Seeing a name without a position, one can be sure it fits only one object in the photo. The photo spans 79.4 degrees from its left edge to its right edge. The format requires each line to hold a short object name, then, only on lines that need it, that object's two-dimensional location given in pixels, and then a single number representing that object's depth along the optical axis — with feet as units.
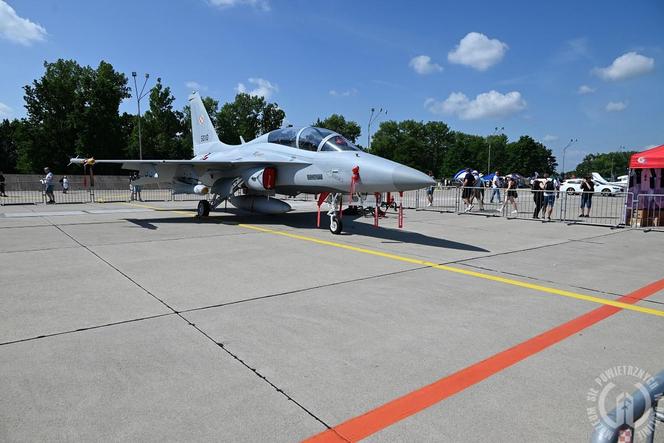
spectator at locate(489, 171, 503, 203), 60.90
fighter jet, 25.58
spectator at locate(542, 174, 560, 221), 43.09
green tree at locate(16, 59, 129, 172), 166.20
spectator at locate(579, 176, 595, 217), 44.63
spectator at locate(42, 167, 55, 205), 59.95
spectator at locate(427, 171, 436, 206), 60.95
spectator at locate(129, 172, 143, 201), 72.64
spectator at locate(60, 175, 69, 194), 81.99
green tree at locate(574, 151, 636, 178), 475.31
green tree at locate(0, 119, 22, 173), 205.77
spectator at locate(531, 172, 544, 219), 45.19
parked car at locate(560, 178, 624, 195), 102.38
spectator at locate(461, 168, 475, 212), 51.83
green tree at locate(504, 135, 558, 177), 346.54
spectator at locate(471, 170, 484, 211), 52.42
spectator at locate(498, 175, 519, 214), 46.56
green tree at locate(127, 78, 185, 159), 198.90
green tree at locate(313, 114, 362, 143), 329.93
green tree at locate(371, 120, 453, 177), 343.46
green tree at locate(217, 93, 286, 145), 264.11
